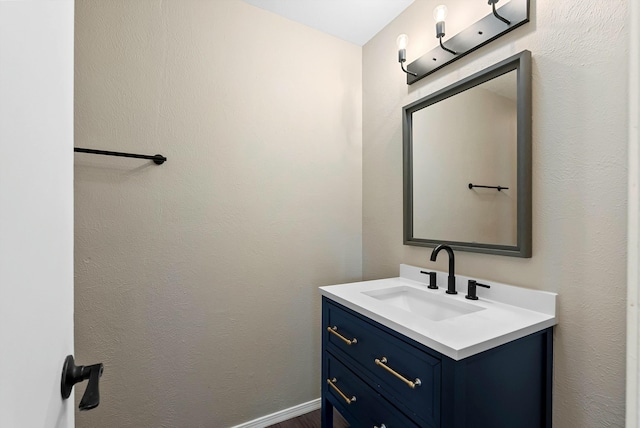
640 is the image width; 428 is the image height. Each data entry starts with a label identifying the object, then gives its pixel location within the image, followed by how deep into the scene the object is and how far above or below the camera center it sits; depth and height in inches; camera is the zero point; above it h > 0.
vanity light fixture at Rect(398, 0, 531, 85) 44.9 +30.3
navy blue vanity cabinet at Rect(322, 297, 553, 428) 32.5 -21.7
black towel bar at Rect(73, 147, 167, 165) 48.3 +9.8
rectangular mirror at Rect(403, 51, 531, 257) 44.5 +8.7
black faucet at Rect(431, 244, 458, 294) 50.2 -10.9
